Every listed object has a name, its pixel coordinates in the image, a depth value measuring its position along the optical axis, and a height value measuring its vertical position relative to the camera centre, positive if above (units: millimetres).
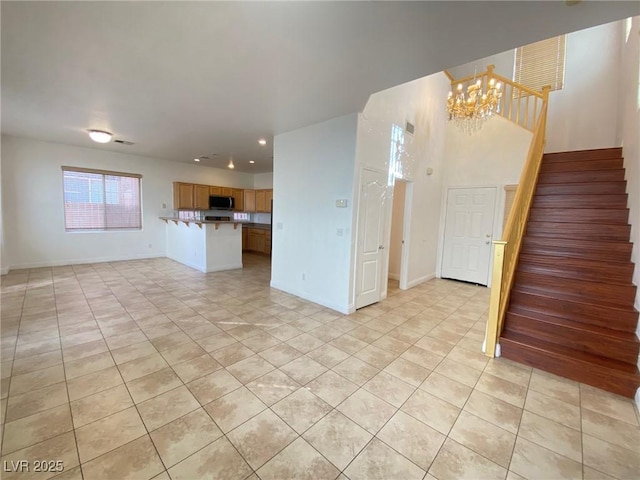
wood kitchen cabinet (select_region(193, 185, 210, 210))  7859 +446
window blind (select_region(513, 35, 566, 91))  5309 +3376
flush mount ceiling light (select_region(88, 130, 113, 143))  4475 +1256
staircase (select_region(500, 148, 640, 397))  2393 -666
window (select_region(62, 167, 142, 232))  6012 +202
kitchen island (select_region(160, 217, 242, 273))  5805 -755
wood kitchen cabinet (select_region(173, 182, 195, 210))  7489 +444
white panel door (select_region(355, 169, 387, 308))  3752 -301
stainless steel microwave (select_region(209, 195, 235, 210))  8258 +314
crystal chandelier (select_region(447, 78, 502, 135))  4441 +2061
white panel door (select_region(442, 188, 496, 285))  5289 -271
